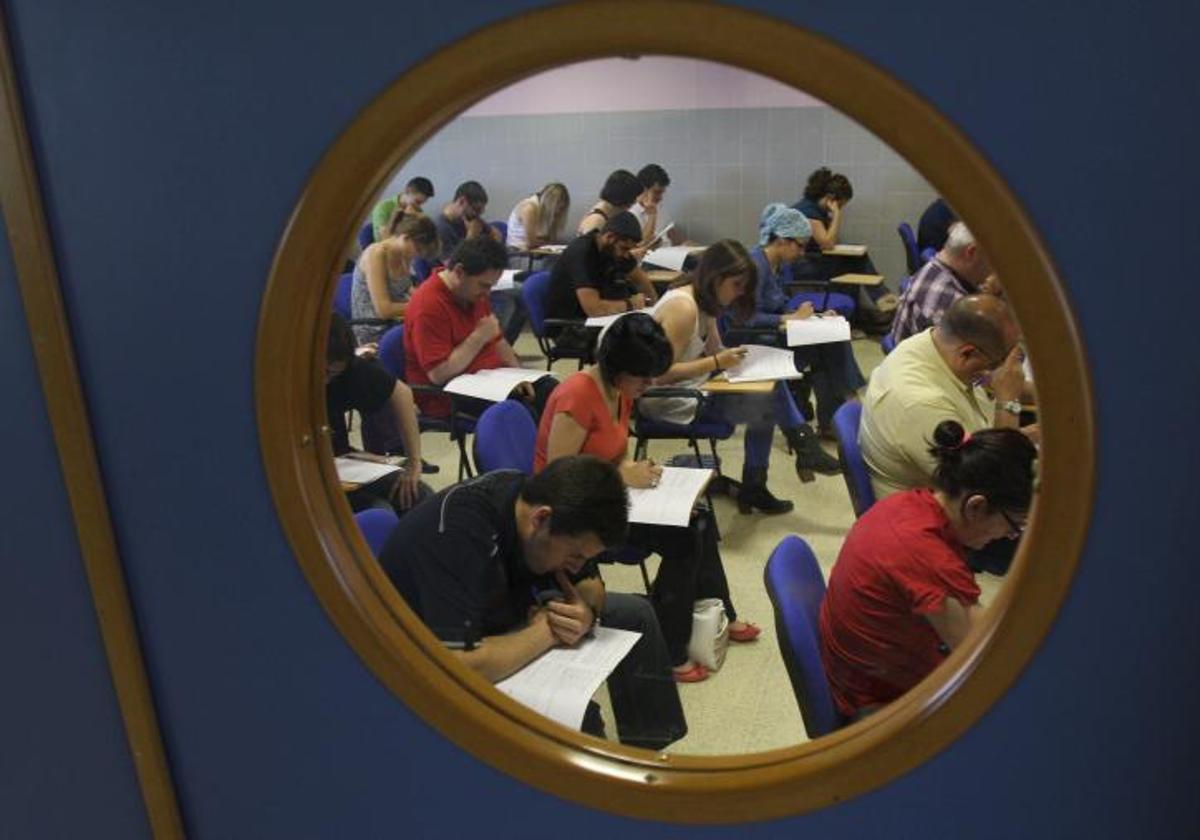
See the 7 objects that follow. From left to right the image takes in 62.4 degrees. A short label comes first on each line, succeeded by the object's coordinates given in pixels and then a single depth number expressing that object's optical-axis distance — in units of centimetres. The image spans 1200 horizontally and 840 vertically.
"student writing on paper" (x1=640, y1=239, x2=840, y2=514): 358
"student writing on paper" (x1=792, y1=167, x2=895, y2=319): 585
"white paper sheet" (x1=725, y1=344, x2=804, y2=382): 358
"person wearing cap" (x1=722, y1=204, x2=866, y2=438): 443
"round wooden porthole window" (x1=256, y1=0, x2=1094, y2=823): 98
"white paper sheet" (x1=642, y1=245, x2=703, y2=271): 591
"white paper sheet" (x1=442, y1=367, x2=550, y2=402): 351
